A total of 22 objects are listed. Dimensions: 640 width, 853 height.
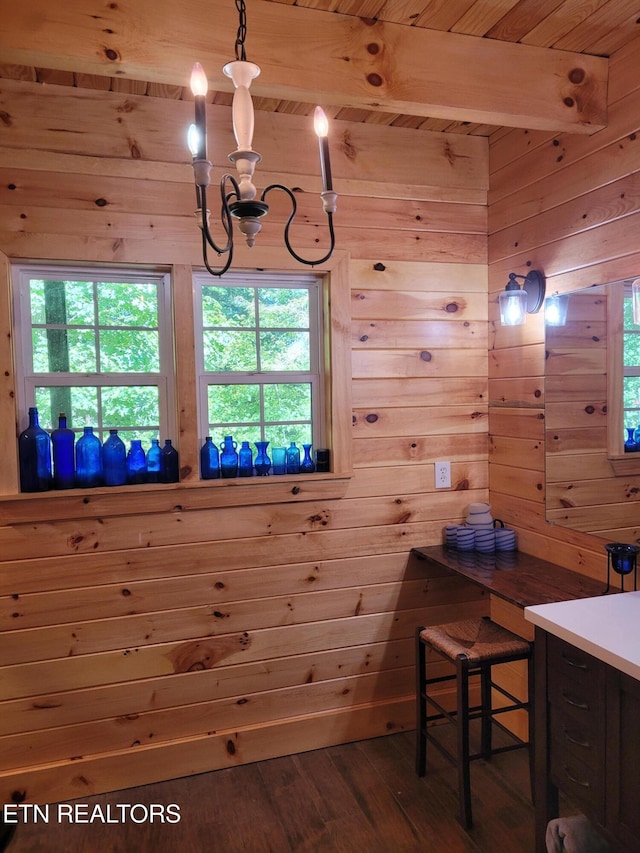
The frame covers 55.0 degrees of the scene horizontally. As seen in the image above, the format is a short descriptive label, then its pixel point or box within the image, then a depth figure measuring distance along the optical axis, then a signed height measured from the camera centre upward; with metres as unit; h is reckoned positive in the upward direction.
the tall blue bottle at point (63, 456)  2.32 -0.19
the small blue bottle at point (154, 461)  2.45 -0.23
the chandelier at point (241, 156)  1.14 +0.47
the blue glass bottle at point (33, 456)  2.27 -0.19
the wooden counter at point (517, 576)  2.10 -0.68
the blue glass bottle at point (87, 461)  2.35 -0.22
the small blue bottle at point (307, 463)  2.66 -0.28
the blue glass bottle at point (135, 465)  2.42 -0.25
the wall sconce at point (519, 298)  2.46 +0.39
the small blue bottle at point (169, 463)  2.45 -0.25
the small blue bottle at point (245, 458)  2.57 -0.24
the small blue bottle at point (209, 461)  2.51 -0.25
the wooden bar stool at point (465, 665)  2.14 -0.97
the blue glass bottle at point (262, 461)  2.59 -0.26
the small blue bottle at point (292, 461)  2.64 -0.26
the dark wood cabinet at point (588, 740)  1.52 -0.93
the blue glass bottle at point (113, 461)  2.37 -0.22
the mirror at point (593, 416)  2.06 -0.08
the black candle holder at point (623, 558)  1.99 -0.54
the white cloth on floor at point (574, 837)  1.71 -1.25
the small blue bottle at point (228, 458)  2.53 -0.24
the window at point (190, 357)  2.39 +0.18
